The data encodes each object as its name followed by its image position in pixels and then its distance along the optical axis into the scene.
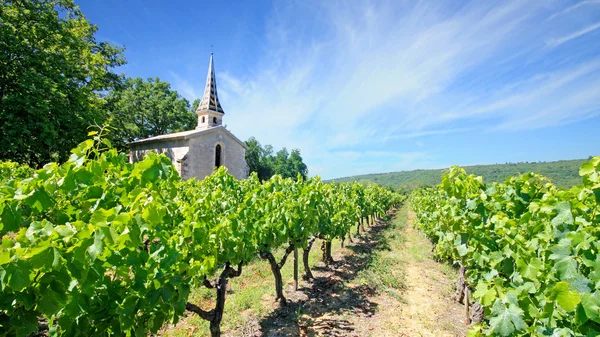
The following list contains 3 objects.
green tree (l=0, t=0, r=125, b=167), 12.31
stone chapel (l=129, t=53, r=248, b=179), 20.75
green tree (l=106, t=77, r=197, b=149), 28.09
